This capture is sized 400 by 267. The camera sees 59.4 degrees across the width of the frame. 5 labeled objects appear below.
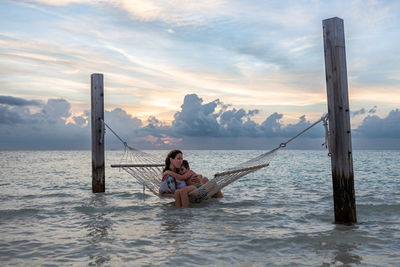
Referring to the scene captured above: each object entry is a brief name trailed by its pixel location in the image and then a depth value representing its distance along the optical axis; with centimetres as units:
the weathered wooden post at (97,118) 788
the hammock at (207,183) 582
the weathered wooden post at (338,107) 420
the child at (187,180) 622
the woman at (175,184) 622
